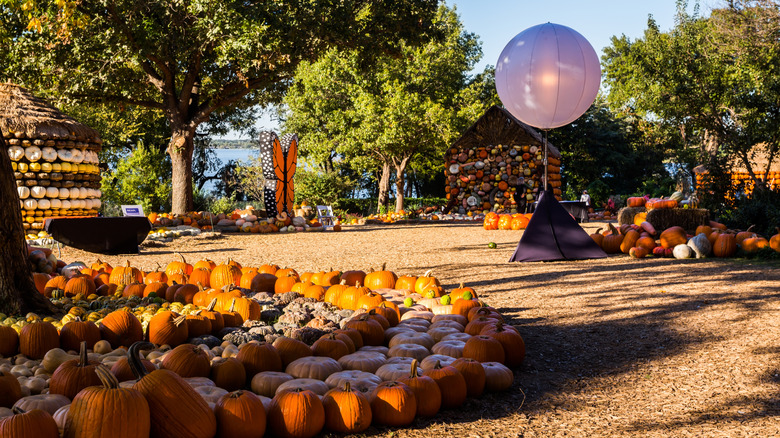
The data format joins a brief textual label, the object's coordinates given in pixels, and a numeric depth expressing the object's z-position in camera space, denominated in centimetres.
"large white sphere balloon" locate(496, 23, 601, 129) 880
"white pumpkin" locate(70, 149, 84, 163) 1328
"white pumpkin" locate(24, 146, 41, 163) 1268
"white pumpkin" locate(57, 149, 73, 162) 1303
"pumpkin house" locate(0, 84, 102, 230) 1258
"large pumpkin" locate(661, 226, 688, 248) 976
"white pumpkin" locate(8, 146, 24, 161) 1249
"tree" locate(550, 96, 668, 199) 3189
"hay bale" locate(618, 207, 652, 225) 1472
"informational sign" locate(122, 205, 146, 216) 1202
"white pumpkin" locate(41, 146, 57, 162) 1281
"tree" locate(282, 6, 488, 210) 2423
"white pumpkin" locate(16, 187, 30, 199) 1245
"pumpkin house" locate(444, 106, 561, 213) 2419
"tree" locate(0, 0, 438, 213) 1327
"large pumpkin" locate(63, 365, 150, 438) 231
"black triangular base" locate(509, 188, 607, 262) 922
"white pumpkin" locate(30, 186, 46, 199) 1262
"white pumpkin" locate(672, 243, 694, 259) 931
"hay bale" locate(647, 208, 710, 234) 1164
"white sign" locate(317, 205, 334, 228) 2042
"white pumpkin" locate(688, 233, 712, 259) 931
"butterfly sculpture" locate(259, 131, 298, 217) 1794
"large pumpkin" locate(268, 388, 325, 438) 271
